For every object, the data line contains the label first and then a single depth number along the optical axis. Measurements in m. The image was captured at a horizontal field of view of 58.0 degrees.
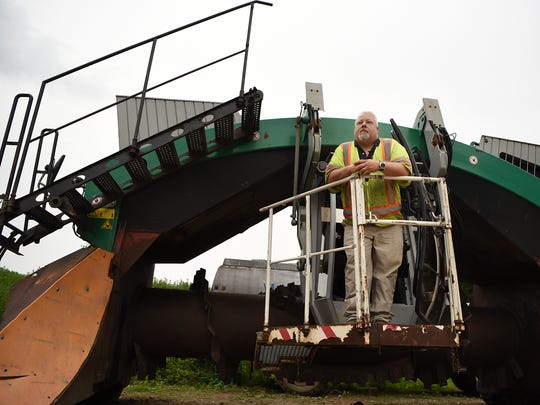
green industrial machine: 4.62
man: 4.05
